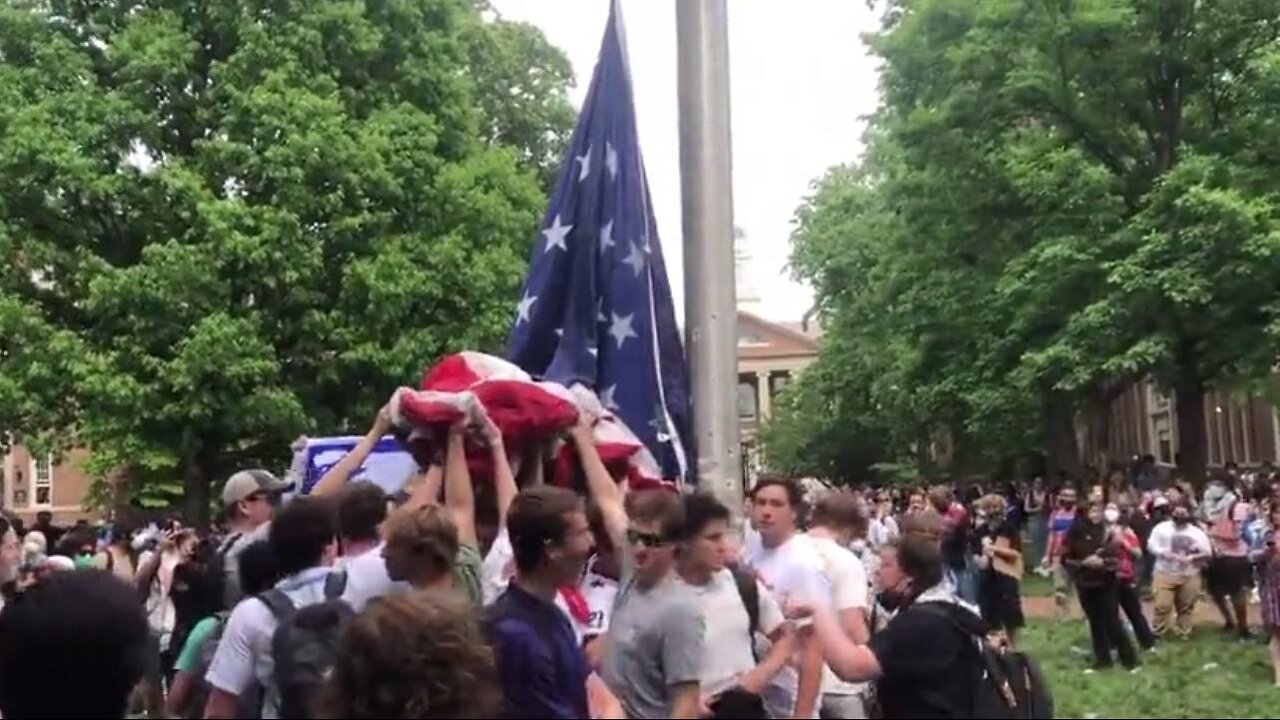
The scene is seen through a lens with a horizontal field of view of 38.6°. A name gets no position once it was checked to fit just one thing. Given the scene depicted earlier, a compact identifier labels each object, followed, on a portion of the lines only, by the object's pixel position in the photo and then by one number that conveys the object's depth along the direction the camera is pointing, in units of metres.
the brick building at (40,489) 65.06
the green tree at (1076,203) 29.36
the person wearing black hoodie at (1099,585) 16.51
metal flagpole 8.72
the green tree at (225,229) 28.61
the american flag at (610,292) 9.59
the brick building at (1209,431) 54.38
